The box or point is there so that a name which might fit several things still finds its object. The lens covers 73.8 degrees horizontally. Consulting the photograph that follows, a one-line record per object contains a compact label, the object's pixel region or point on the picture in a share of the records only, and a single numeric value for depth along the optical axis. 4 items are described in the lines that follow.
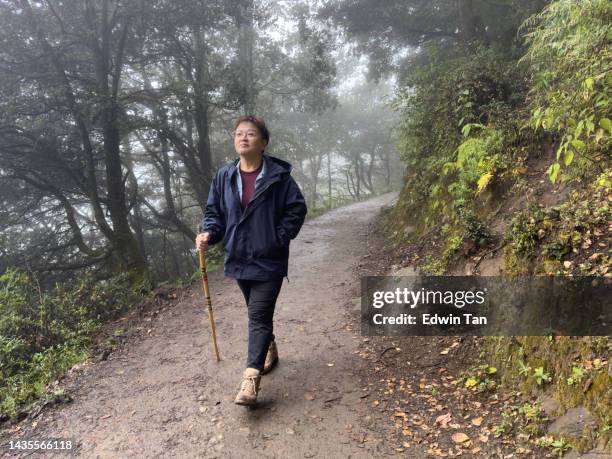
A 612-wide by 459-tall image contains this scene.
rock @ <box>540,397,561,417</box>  2.85
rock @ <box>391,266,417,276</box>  6.07
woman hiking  3.71
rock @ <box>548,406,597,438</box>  2.58
